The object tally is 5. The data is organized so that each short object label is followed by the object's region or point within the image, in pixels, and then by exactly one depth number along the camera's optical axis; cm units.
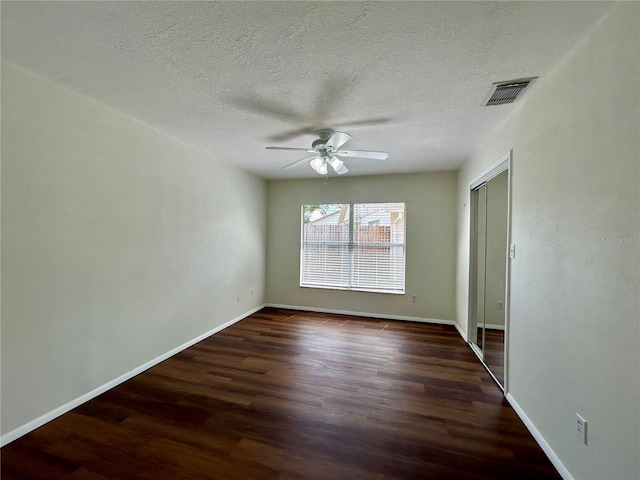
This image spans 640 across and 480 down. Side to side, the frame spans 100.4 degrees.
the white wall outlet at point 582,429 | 137
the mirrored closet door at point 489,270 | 259
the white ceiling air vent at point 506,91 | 182
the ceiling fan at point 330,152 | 259
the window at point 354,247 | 462
